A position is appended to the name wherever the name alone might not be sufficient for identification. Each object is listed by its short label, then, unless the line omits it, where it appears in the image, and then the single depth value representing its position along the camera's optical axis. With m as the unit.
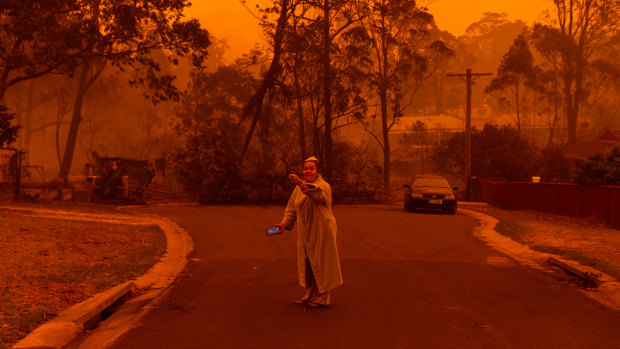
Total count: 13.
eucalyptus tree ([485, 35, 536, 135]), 57.88
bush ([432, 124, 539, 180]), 45.19
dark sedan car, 25.20
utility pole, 37.84
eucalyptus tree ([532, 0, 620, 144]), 57.81
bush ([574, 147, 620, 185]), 20.17
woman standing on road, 7.29
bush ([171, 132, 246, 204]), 30.61
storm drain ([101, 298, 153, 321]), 7.17
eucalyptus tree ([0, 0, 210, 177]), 23.30
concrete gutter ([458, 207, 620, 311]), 8.33
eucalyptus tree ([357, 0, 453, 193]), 51.06
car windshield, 26.27
